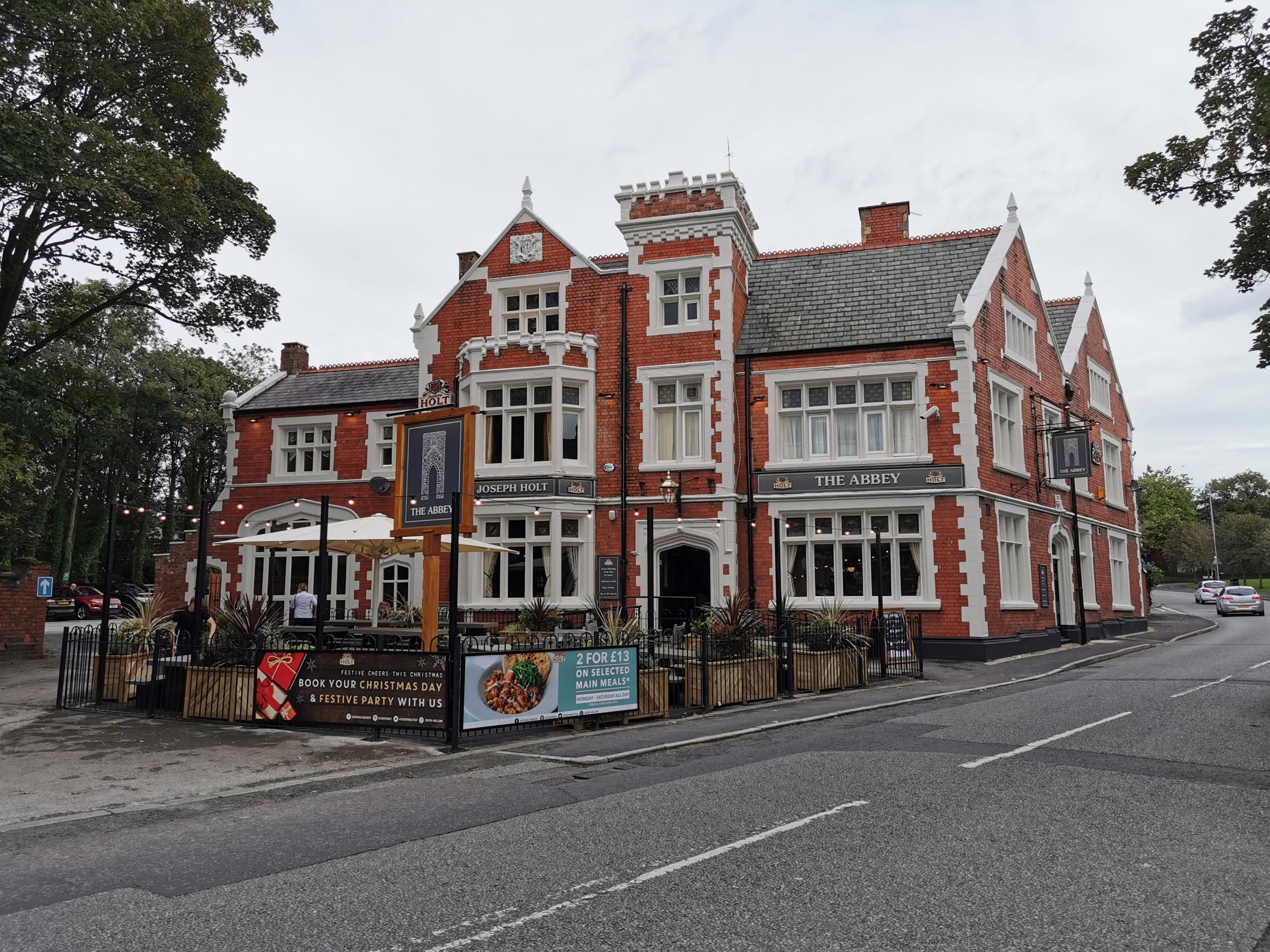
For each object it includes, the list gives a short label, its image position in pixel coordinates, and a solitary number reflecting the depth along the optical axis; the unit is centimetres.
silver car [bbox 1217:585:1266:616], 4316
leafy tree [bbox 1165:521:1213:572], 8025
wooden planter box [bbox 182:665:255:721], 1259
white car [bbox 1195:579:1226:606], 5638
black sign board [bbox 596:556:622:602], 2308
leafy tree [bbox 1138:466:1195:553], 8688
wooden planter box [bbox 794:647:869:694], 1594
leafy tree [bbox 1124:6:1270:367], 1484
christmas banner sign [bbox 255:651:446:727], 1130
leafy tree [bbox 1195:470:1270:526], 9719
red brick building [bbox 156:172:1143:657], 2245
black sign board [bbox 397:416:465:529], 1317
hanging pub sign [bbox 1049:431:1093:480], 2547
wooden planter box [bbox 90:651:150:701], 1433
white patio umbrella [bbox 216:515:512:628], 1648
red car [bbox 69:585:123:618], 3938
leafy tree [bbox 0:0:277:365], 1784
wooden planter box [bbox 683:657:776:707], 1415
